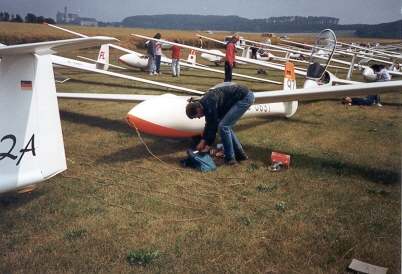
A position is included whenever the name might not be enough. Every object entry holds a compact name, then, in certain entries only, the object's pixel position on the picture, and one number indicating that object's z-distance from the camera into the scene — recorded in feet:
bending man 17.76
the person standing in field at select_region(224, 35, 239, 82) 44.59
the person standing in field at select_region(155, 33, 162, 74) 54.02
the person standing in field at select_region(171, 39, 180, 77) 52.85
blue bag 17.66
